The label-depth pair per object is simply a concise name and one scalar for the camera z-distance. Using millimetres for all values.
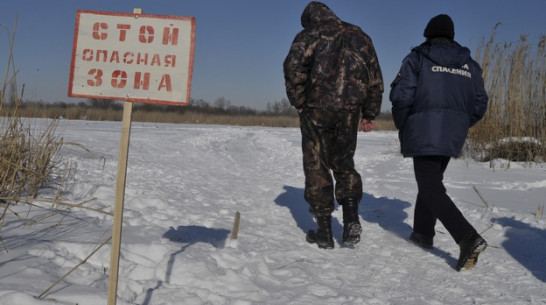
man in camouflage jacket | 3520
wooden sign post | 1997
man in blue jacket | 3219
